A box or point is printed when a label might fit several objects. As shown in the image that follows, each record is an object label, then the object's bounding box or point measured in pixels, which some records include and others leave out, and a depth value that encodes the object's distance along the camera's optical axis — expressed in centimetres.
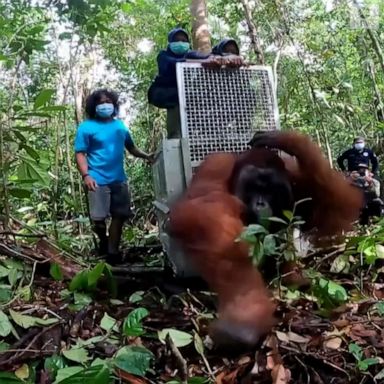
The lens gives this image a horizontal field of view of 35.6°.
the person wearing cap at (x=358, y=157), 590
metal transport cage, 289
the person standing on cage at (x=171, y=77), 329
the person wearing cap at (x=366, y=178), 481
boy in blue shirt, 351
